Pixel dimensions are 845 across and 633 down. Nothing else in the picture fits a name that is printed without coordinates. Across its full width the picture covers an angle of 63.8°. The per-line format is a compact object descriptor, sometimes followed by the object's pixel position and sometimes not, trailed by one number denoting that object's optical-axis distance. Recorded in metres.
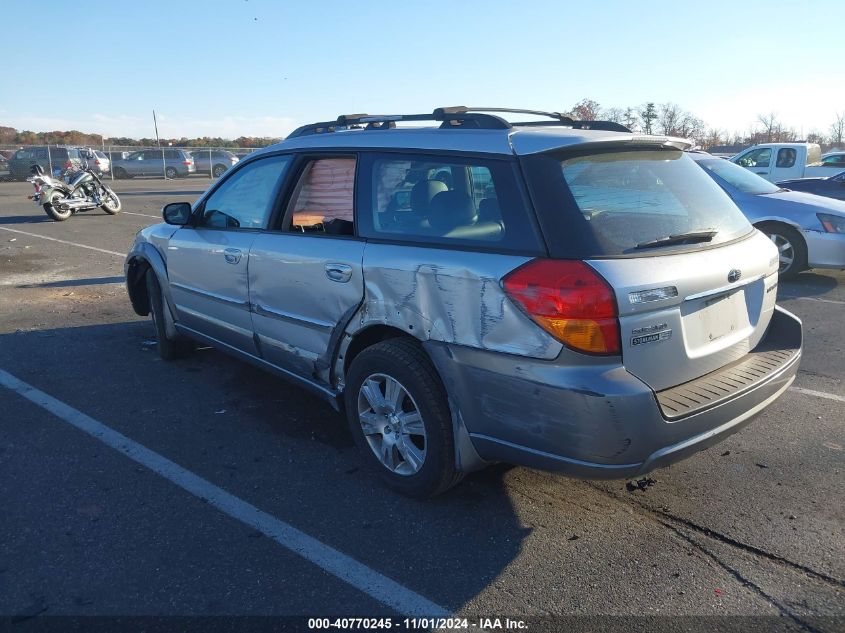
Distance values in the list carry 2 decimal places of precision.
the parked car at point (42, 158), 32.75
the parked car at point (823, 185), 12.05
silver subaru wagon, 2.71
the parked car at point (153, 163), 37.03
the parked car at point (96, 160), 33.16
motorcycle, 15.88
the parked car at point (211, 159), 38.97
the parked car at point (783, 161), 15.96
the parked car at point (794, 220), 8.40
